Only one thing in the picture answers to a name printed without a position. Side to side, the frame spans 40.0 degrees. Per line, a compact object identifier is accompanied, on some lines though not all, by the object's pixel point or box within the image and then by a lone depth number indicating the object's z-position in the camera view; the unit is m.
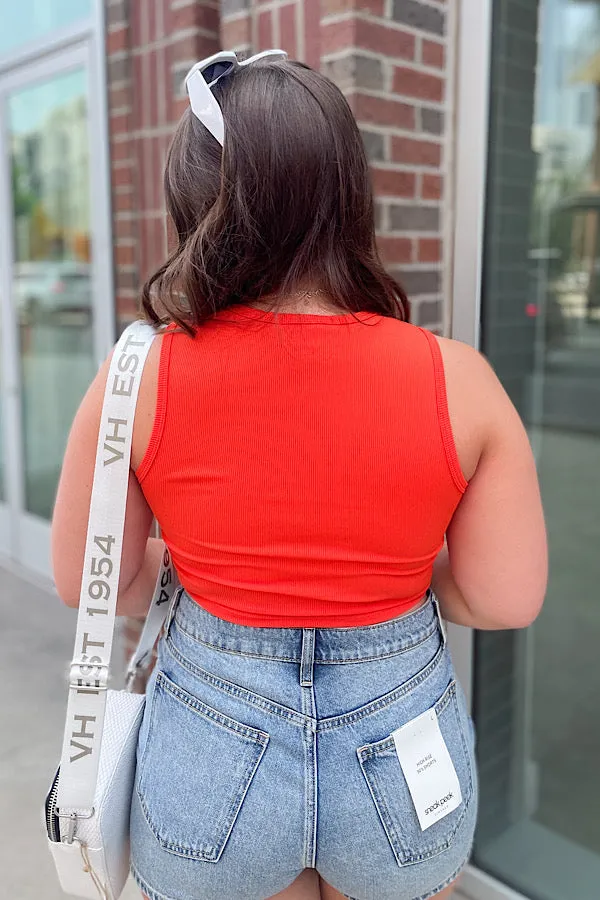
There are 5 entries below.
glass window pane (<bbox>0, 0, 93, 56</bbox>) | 4.04
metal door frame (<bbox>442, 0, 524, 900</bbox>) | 2.23
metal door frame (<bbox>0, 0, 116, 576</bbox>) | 3.59
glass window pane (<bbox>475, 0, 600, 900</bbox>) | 2.34
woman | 1.17
